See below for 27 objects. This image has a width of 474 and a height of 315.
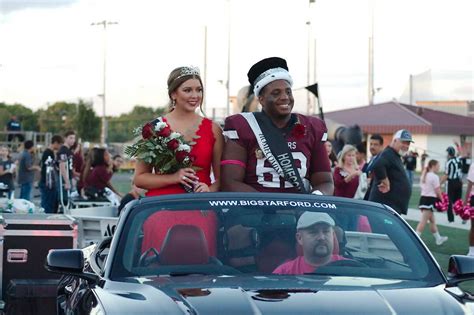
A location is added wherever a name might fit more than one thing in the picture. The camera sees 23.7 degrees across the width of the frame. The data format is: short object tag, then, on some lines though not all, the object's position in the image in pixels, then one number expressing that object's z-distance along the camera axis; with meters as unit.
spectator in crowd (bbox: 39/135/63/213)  20.75
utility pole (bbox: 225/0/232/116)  73.38
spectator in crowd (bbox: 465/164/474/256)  15.56
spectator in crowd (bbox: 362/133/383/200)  14.90
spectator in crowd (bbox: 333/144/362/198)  14.54
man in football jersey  7.27
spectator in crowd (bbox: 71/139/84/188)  22.76
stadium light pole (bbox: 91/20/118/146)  80.20
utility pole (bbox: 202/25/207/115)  74.43
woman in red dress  7.48
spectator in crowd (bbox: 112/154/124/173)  23.27
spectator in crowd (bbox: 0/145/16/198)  21.80
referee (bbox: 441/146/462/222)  25.73
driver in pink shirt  5.44
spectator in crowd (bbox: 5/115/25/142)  43.78
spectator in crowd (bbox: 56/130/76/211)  19.80
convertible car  4.95
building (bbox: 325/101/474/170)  84.50
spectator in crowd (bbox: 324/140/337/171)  15.87
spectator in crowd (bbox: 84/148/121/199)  18.42
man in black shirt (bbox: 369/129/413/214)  13.73
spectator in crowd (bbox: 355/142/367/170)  17.55
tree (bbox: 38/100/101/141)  109.69
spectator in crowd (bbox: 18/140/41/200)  24.05
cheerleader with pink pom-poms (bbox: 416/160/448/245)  18.61
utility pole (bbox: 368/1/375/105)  66.96
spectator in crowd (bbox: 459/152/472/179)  37.53
